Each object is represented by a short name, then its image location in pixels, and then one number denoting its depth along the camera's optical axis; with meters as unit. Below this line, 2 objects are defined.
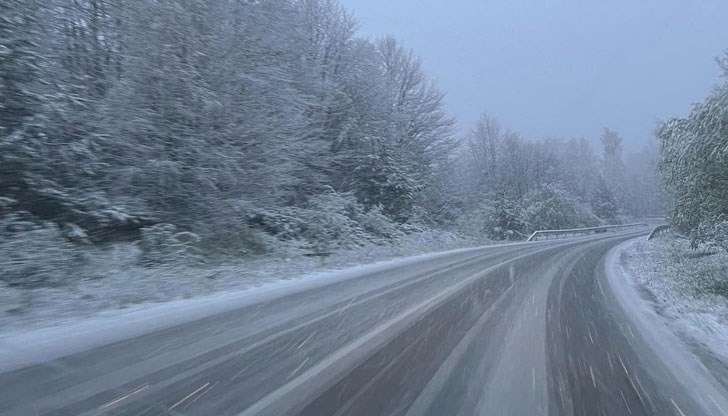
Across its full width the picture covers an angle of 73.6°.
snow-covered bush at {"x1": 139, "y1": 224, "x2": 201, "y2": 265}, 11.27
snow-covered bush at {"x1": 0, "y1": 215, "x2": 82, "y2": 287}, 7.92
